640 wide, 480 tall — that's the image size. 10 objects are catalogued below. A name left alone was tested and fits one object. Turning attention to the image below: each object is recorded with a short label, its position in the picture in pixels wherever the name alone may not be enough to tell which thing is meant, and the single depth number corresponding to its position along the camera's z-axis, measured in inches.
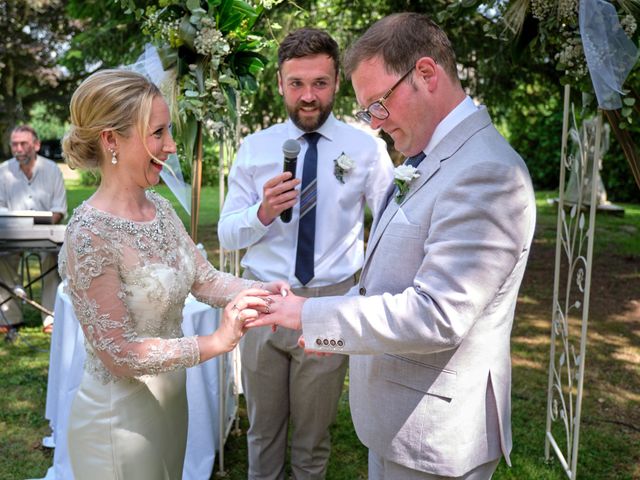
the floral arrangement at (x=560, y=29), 123.7
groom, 70.2
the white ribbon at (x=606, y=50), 107.4
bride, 86.1
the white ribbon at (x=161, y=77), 130.4
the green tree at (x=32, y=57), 826.2
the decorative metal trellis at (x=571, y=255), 139.9
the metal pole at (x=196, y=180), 139.9
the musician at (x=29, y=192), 292.0
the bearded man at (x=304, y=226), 127.0
